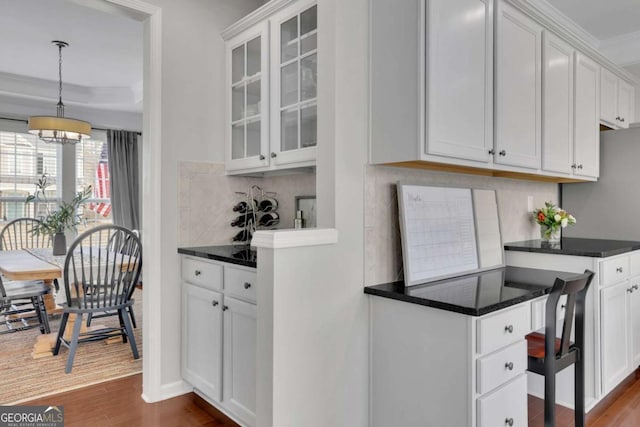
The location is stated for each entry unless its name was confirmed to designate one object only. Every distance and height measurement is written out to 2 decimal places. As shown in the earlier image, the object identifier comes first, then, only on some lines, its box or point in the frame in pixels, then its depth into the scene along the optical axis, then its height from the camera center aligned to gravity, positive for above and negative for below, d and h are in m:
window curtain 6.14 +0.52
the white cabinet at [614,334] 2.45 -0.77
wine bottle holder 2.88 -0.02
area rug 2.69 -1.18
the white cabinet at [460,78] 1.76 +0.62
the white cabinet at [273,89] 2.21 +0.74
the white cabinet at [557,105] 2.52 +0.70
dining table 3.08 -0.45
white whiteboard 1.98 -0.11
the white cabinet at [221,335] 2.07 -0.69
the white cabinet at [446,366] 1.56 -0.64
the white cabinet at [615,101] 3.20 +0.93
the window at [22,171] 5.35 +0.55
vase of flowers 2.92 -0.06
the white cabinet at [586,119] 2.85 +0.68
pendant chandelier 3.84 +0.80
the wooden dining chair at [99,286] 3.05 -0.59
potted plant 3.84 -0.18
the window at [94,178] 6.00 +0.50
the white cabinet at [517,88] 2.13 +0.70
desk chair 1.77 -0.66
